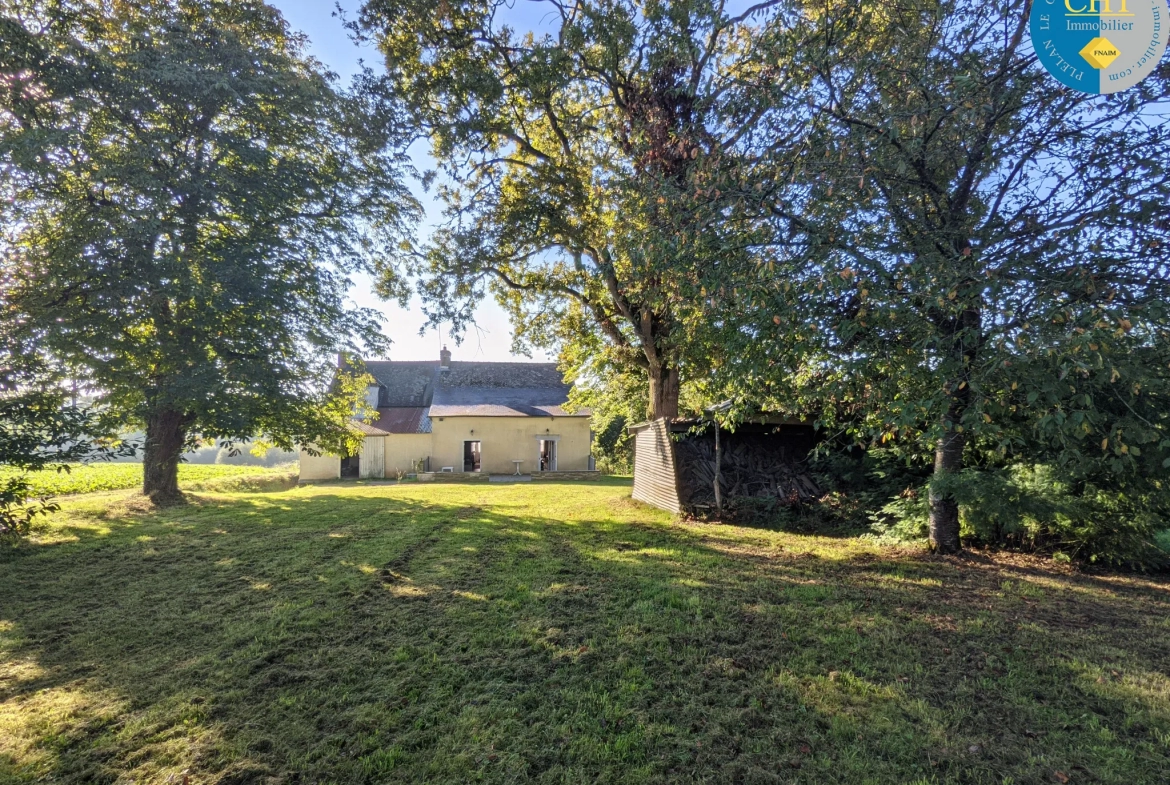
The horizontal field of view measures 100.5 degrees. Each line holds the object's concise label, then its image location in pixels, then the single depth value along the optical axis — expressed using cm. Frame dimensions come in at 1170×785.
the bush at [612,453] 2443
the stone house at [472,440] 2286
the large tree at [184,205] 698
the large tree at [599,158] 574
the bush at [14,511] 570
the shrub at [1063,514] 611
